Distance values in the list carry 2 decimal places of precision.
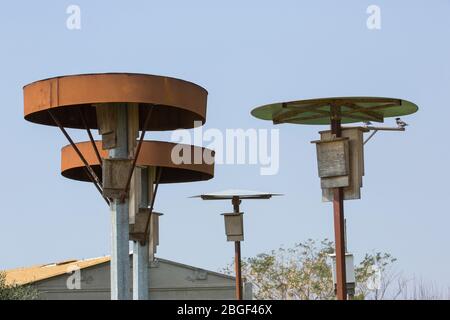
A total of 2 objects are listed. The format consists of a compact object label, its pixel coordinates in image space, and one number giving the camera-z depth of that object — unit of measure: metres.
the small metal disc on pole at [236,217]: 21.47
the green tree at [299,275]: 36.94
